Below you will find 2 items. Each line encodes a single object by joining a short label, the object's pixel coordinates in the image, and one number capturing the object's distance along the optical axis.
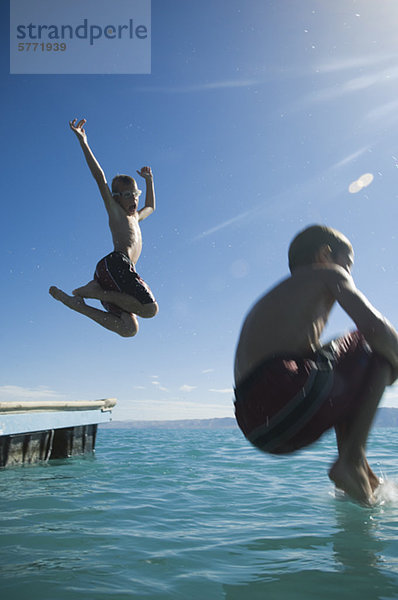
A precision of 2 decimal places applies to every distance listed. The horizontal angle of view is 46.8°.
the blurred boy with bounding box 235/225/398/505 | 2.37
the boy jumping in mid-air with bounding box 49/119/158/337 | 4.17
